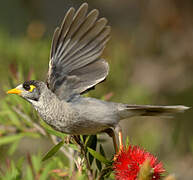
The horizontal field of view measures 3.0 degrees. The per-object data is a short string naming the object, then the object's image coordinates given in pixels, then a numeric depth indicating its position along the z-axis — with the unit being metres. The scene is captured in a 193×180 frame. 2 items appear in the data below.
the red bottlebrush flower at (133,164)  5.27
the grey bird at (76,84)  5.38
